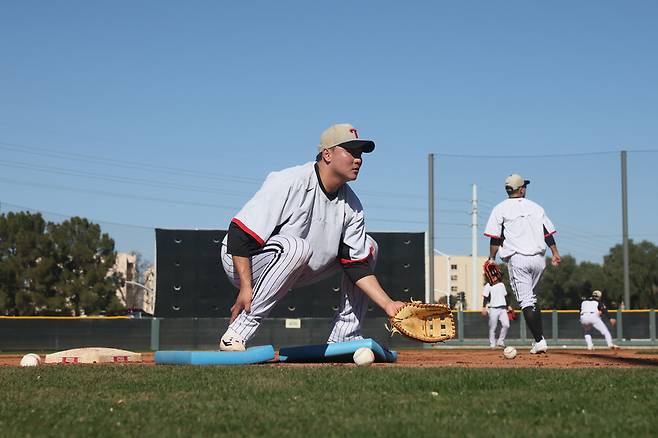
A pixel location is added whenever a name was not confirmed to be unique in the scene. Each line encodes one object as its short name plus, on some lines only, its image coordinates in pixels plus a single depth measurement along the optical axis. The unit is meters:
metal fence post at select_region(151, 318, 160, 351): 21.34
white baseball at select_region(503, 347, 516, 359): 7.90
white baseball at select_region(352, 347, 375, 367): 6.47
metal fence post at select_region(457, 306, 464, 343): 22.83
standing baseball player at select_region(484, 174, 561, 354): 9.03
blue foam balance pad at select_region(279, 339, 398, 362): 6.78
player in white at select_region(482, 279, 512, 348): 17.86
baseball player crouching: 6.52
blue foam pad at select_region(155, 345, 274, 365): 6.32
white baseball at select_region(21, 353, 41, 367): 7.04
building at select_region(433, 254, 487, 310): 140.38
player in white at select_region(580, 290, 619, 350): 17.48
